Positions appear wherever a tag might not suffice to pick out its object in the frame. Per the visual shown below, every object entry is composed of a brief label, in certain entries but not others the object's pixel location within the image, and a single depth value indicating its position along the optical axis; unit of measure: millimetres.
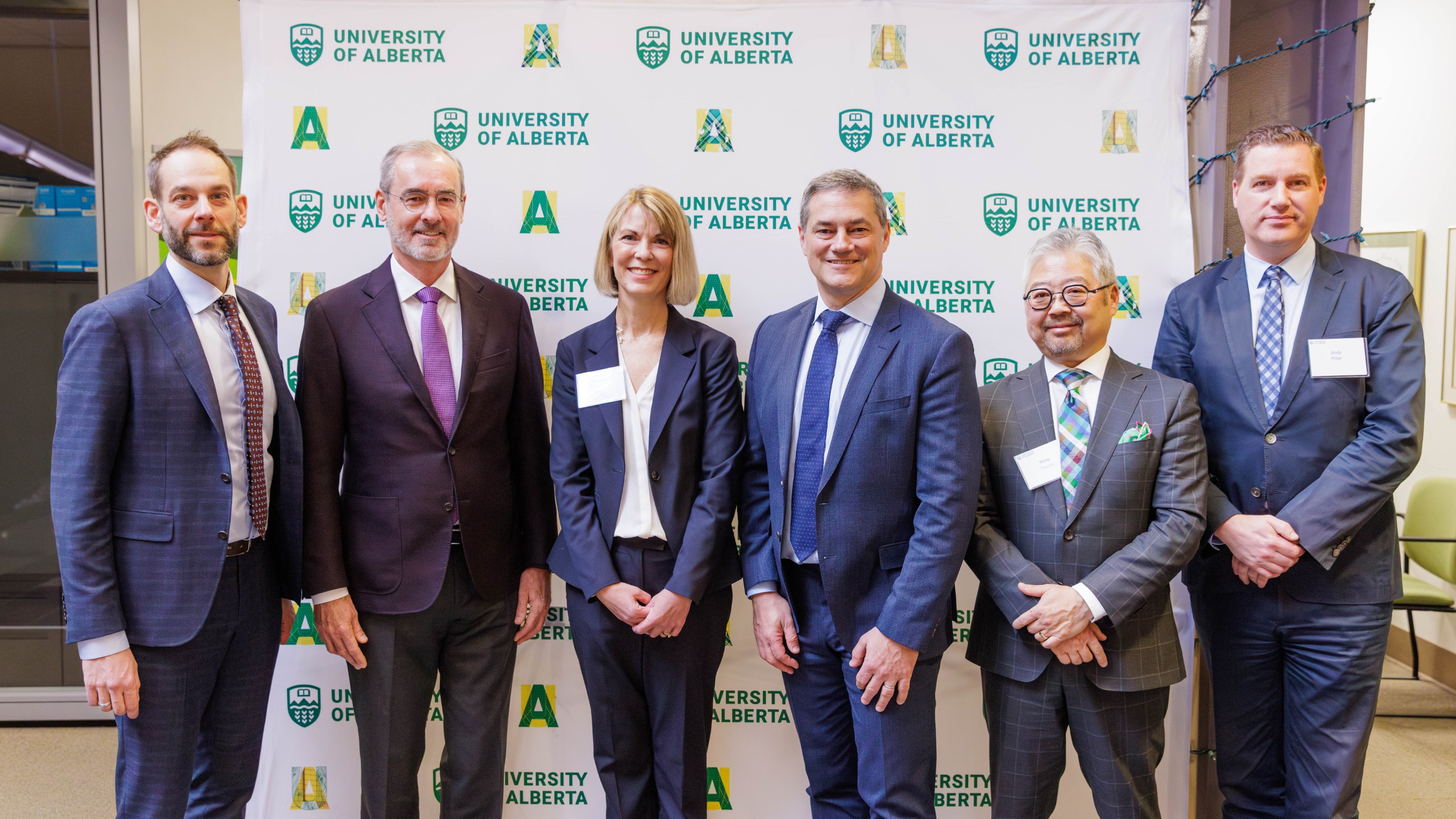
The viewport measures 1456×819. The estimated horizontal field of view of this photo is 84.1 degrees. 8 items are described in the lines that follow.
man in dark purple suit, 2098
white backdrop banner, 2668
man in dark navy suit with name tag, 2025
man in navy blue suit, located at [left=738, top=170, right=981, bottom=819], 1883
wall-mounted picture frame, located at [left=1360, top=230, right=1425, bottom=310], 4504
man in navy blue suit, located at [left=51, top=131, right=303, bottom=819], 1822
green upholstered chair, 3754
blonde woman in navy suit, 2074
